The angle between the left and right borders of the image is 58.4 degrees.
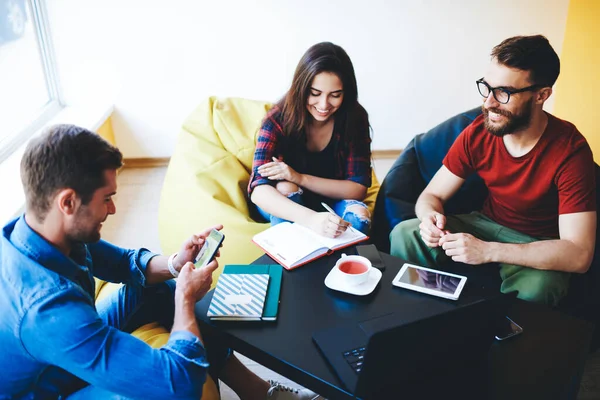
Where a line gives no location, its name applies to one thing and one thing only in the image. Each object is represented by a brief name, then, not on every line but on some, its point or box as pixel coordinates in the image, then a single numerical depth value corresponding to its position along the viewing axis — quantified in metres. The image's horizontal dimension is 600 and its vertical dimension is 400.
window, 2.80
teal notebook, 1.42
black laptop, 1.14
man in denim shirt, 1.10
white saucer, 1.51
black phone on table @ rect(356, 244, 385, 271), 1.63
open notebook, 1.65
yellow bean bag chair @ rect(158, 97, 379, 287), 2.18
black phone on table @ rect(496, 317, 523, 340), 1.42
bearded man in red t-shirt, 1.76
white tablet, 1.51
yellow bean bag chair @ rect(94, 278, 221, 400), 1.52
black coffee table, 1.28
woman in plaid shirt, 1.99
